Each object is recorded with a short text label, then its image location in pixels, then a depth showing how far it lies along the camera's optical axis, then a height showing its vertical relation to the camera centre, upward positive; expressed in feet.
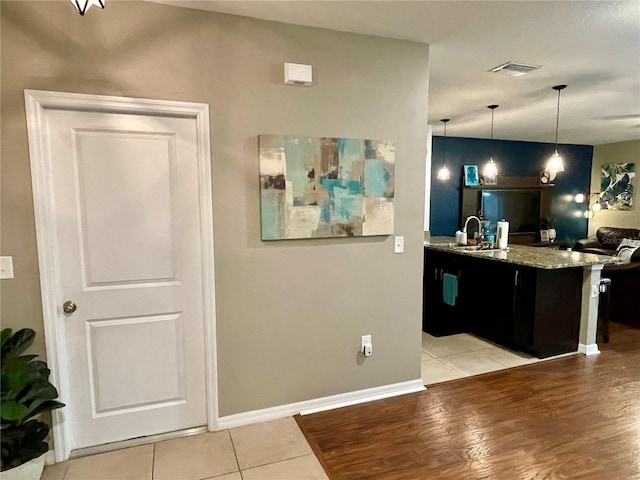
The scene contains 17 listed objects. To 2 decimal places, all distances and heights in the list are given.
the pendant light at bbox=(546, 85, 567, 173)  14.24 +1.28
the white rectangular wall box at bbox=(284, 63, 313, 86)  7.87 +2.57
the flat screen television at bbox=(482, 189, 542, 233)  23.16 -0.52
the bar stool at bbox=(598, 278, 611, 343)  12.34 -3.54
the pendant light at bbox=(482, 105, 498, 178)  17.19 +1.34
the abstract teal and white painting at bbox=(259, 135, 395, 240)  8.03 +0.29
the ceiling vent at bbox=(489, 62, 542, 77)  10.64 +3.66
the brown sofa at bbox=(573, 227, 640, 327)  14.46 -3.46
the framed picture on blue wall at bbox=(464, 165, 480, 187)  22.50 +1.36
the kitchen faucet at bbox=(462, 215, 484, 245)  15.01 -1.49
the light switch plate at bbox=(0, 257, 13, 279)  6.70 -1.13
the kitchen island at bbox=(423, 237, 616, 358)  11.56 -3.12
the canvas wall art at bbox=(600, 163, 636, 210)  24.79 +0.87
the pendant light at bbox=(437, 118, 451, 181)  18.82 +1.98
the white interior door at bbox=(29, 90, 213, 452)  7.09 -1.31
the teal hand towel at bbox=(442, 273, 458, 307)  13.47 -3.11
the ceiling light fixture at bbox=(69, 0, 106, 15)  4.88 +2.48
